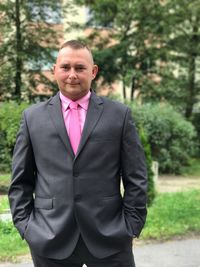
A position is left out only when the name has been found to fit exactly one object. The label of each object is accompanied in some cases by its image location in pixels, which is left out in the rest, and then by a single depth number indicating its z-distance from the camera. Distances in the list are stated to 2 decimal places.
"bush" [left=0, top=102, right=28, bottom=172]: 7.02
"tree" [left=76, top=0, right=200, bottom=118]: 12.70
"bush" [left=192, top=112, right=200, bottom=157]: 14.96
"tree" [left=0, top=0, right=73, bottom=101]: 11.20
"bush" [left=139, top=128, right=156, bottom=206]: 5.46
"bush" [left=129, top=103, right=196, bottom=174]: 10.42
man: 1.74
